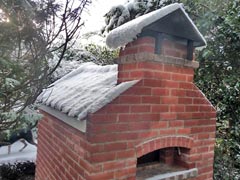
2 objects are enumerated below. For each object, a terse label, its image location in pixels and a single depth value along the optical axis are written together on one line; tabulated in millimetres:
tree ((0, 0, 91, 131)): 2287
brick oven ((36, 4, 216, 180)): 2656
